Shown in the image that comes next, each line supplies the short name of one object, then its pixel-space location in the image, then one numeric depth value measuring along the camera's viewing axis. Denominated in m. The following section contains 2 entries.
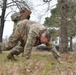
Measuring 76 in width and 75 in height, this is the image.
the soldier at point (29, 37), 8.28
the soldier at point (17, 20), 9.91
